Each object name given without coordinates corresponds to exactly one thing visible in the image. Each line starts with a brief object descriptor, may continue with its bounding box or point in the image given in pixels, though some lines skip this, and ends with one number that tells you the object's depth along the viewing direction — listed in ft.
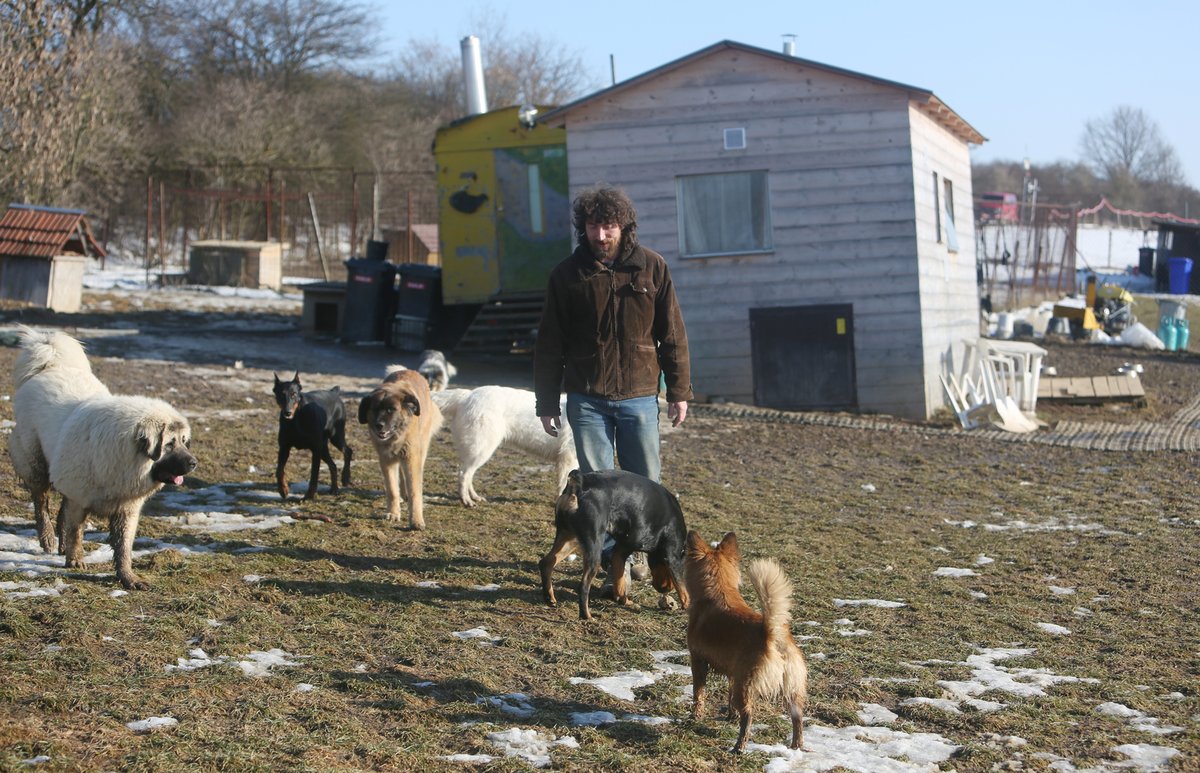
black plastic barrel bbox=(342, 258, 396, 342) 59.41
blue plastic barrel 115.55
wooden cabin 46.50
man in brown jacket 18.45
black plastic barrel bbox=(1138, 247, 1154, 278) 133.59
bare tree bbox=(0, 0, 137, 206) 69.51
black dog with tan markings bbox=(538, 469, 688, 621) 17.81
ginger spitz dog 12.74
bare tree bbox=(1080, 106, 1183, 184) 290.56
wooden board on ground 50.31
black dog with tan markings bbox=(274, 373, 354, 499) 25.82
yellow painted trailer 55.62
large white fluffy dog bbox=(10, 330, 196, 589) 18.26
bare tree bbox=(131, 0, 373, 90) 125.39
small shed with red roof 59.31
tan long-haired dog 23.91
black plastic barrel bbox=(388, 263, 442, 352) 57.88
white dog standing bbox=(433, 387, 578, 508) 26.81
